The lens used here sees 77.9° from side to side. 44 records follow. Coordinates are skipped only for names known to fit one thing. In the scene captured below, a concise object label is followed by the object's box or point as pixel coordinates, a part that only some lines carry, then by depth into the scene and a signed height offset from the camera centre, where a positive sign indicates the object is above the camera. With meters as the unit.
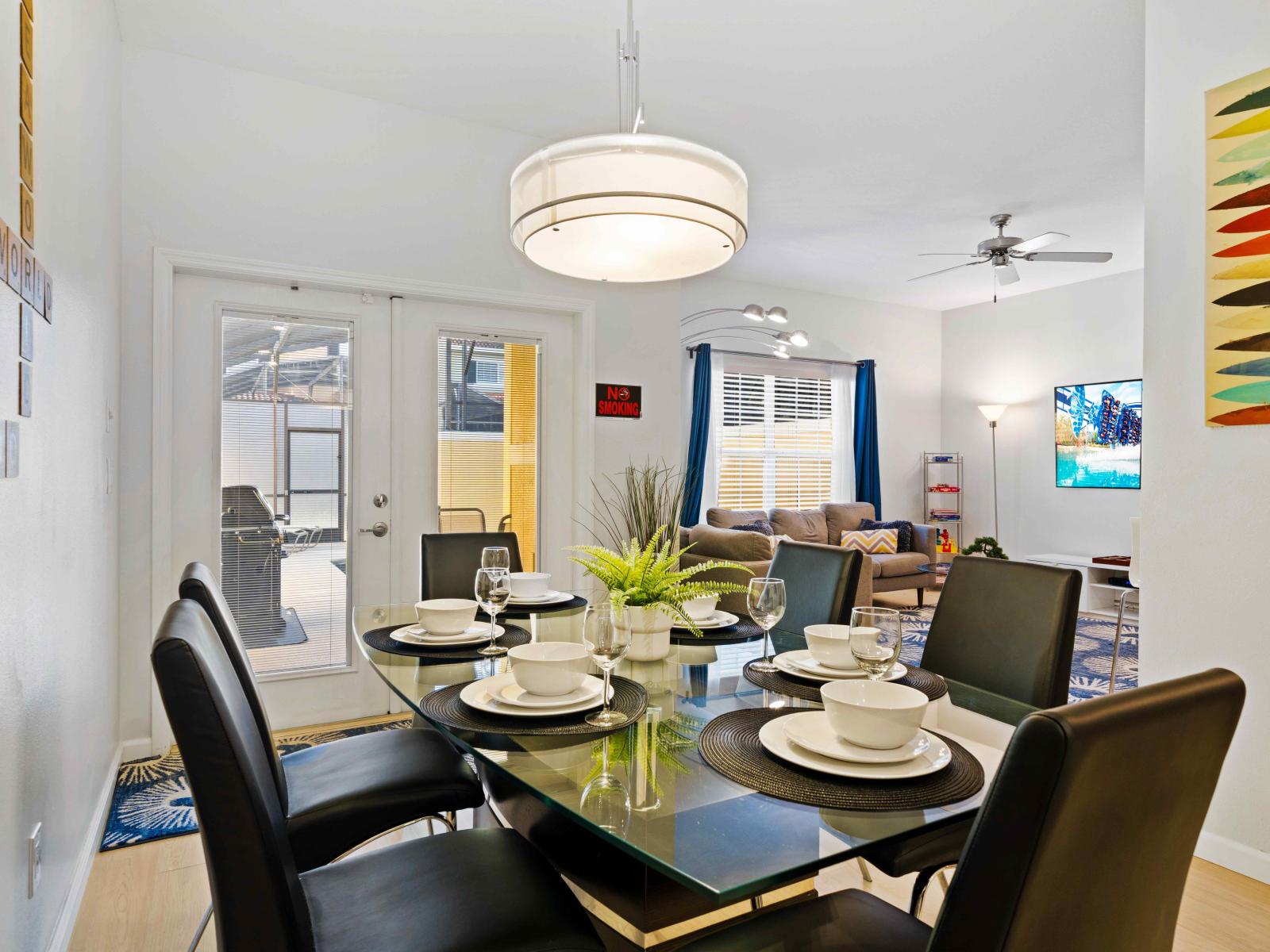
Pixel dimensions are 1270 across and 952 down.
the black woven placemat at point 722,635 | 2.05 -0.44
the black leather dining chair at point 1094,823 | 0.71 -0.34
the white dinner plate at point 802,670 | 1.61 -0.42
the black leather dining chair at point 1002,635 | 1.74 -0.39
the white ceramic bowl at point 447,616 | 1.97 -0.37
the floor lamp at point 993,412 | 7.36 +0.58
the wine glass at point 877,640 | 1.30 -0.28
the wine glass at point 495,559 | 1.91 -0.22
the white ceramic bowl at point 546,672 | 1.37 -0.36
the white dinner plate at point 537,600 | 2.52 -0.42
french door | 3.23 +0.06
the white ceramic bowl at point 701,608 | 2.15 -0.38
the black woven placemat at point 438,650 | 1.84 -0.44
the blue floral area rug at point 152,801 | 2.46 -1.14
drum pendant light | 1.68 +0.60
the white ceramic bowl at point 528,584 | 2.55 -0.37
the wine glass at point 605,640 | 1.29 -0.28
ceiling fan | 4.58 +1.33
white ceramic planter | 1.78 -0.38
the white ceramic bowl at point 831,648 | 1.66 -0.38
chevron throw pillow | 6.74 -0.60
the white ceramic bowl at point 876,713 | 1.11 -0.34
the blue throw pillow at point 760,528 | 6.14 -0.45
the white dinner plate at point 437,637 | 1.92 -0.42
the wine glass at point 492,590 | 1.80 -0.28
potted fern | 1.76 -0.27
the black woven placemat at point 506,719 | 1.30 -0.43
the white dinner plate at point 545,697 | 1.37 -0.41
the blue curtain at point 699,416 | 6.64 +0.46
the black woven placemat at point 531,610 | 2.39 -0.44
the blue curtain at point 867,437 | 7.55 +0.34
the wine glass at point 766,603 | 1.64 -0.28
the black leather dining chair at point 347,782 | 1.61 -0.71
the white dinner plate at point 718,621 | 2.12 -0.42
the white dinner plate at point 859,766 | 1.09 -0.42
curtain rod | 6.67 +1.04
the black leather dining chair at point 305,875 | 0.90 -0.58
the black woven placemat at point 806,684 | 1.54 -0.43
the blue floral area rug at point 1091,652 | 4.20 -1.13
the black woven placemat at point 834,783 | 1.04 -0.43
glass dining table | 0.92 -0.44
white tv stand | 6.05 -0.94
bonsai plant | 5.93 -0.58
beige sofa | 5.06 -0.52
